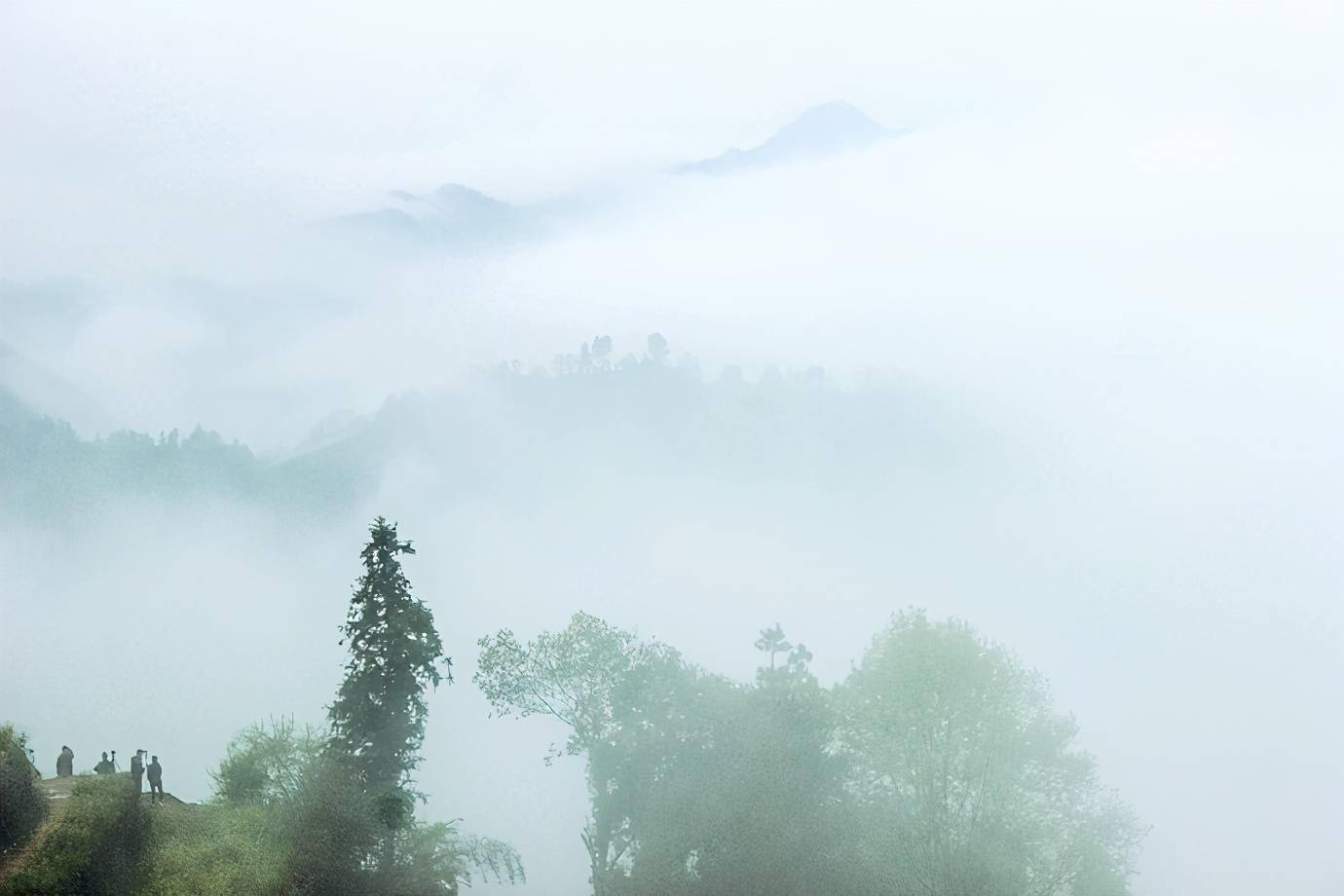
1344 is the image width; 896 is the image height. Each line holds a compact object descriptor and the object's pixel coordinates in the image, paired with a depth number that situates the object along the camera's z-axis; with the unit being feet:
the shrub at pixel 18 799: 153.58
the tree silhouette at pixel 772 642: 352.77
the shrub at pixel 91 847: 153.17
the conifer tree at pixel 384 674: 206.28
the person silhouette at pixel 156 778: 185.57
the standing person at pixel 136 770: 179.63
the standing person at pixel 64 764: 195.59
